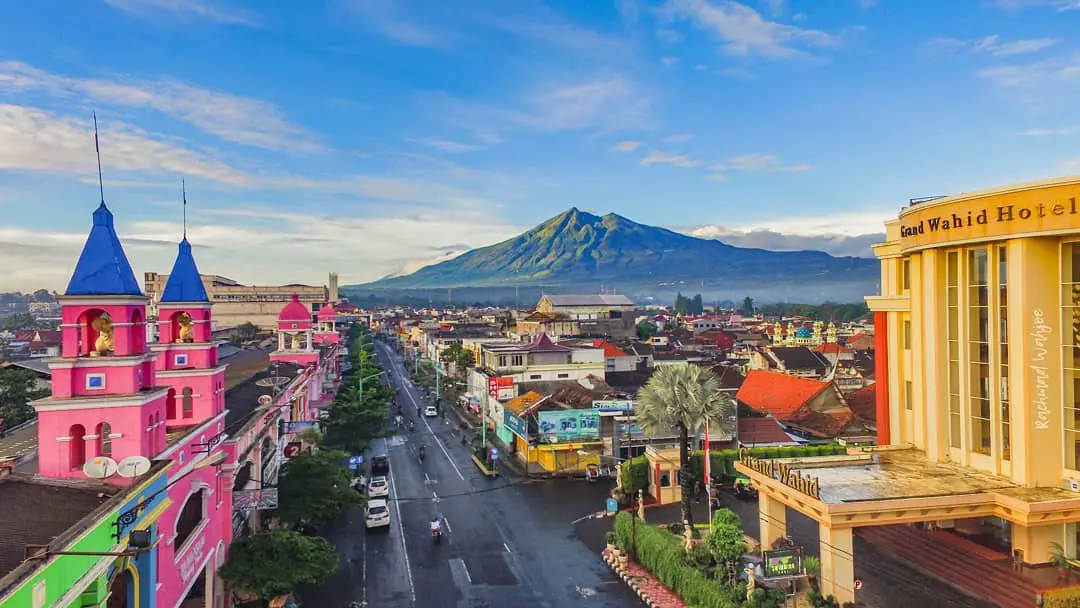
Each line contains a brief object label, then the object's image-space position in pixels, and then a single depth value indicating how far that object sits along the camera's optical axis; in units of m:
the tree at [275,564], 23.58
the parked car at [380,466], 46.69
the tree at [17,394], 43.03
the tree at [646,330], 141.38
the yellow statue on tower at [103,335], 18.53
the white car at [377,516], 35.62
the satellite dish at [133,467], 16.70
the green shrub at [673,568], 24.39
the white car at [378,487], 40.97
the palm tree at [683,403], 30.64
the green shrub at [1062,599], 20.73
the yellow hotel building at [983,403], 23.28
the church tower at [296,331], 55.38
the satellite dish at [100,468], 16.91
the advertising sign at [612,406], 48.10
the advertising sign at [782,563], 23.98
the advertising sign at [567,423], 46.72
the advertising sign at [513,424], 48.75
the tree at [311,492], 30.48
